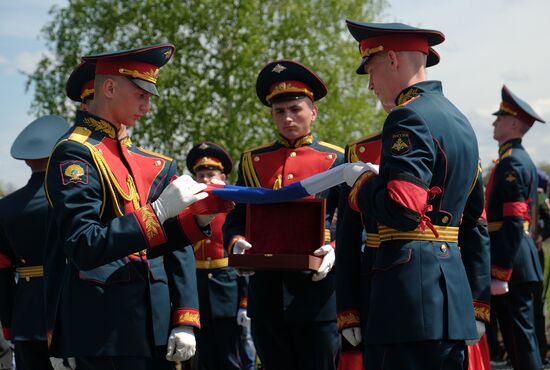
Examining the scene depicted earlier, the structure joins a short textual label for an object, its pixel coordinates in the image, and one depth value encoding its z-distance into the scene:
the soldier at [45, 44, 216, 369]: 8.12
